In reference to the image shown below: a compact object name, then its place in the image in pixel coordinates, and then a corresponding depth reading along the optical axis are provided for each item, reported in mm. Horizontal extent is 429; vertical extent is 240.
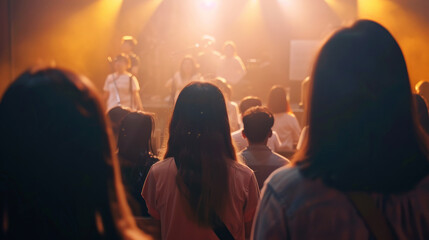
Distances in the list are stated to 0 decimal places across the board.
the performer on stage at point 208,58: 12297
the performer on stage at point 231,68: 12672
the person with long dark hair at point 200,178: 2670
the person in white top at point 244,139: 4906
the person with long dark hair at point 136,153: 3461
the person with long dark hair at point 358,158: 1523
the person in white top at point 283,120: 6551
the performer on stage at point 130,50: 10359
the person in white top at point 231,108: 7202
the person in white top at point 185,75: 10055
